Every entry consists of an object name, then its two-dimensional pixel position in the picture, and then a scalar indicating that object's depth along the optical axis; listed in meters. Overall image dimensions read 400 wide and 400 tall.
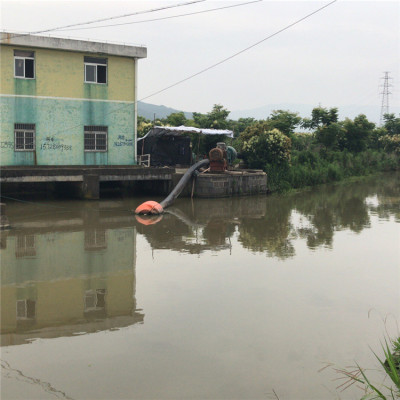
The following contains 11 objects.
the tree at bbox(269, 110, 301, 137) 32.75
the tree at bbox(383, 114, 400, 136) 51.16
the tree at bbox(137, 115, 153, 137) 31.39
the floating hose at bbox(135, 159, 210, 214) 16.56
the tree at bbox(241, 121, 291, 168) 24.62
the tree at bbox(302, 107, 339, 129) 38.44
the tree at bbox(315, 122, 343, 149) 35.75
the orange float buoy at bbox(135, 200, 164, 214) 16.53
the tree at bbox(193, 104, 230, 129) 37.49
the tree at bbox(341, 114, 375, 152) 38.62
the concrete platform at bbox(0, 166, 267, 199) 18.02
